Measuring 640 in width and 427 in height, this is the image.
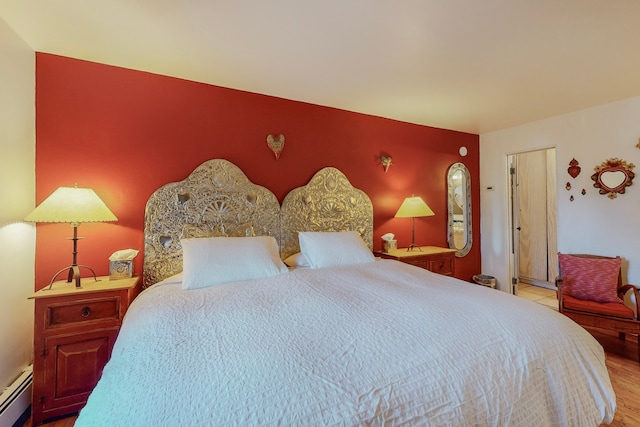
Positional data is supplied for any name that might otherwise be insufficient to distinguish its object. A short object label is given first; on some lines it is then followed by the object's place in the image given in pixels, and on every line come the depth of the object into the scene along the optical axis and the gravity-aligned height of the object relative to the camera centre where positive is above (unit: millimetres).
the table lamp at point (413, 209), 3166 +74
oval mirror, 3867 +98
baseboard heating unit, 1516 -1060
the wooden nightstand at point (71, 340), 1583 -745
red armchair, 2285 -766
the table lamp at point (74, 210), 1646 +50
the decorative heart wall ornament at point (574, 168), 3111 +524
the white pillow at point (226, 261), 1840 -321
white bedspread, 756 -502
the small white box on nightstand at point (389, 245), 3193 -351
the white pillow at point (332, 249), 2391 -305
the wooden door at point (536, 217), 4262 -45
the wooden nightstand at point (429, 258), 3013 -484
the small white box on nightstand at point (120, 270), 1943 -375
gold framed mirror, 2752 +388
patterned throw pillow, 2566 -636
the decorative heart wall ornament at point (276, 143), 2719 +734
